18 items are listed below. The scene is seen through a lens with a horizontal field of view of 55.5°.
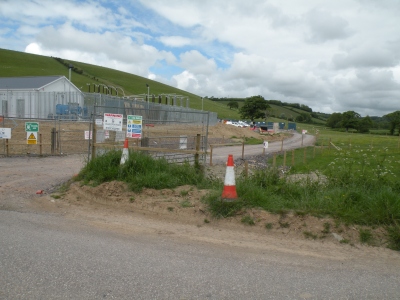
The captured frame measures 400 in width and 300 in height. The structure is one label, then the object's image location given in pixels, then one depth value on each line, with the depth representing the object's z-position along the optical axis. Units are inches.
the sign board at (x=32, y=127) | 689.0
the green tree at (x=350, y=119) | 4547.0
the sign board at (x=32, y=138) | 692.1
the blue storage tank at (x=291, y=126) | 3956.0
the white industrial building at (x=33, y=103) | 1330.0
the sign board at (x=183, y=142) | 431.5
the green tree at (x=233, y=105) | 5979.3
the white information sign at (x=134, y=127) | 379.9
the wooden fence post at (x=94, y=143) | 370.5
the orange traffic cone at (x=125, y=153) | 332.4
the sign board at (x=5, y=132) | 671.1
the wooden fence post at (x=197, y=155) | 367.8
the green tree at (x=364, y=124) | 4303.4
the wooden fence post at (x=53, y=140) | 751.7
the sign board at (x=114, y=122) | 381.7
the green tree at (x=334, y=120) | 4918.8
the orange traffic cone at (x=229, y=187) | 262.7
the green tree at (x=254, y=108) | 4684.3
